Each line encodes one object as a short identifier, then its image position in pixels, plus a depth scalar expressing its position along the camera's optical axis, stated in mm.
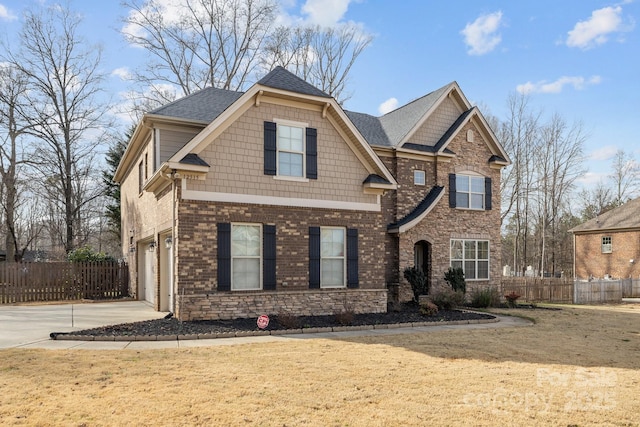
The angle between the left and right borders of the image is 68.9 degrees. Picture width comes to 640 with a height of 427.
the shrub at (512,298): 18812
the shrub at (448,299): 16469
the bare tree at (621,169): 48344
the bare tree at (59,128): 28375
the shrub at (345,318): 12648
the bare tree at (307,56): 33812
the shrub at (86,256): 20569
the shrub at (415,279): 17922
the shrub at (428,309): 14477
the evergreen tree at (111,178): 30344
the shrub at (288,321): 11766
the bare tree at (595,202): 49562
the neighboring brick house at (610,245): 30672
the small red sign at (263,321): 11250
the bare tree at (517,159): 37844
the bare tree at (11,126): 27359
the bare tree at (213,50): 31062
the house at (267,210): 12352
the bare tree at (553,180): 39750
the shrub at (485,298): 18484
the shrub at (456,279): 18614
